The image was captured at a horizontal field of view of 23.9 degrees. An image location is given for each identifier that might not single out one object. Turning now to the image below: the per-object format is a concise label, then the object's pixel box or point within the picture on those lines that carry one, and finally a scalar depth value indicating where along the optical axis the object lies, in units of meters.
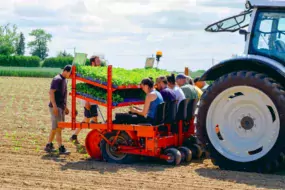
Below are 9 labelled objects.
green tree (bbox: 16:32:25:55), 88.75
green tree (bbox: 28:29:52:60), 85.14
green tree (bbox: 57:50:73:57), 73.54
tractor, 8.65
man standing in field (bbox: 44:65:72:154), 10.74
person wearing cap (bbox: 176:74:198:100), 10.87
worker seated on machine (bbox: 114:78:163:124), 9.80
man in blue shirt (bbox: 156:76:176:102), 10.11
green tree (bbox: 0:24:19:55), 84.28
